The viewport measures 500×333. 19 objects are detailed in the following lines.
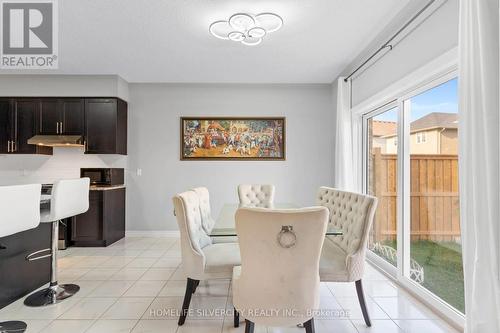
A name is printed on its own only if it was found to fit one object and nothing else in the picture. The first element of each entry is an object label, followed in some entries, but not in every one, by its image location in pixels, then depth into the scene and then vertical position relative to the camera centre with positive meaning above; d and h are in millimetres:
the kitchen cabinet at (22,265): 2221 -904
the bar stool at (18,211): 1675 -290
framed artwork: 4445 +528
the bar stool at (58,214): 2186 -400
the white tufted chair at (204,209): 2430 -400
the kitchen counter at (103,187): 3783 -280
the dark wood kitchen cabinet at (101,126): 4066 +697
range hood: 3842 +446
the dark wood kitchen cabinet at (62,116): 4035 +850
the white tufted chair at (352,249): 1879 -638
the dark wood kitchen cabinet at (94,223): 3805 -812
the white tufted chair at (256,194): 3525 -352
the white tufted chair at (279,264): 1279 -508
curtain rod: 2066 +1294
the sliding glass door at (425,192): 2146 -225
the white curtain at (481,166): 1273 +14
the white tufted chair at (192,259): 1890 -709
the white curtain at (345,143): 3596 +379
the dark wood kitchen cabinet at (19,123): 4016 +739
